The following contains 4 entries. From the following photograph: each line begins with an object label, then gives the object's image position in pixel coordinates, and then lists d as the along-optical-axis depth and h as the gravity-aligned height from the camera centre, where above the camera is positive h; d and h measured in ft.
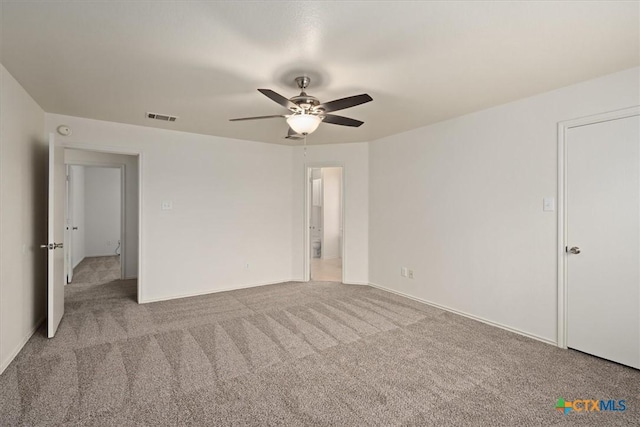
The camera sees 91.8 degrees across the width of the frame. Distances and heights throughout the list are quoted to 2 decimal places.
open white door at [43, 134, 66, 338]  9.84 -0.87
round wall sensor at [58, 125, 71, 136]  11.87 +3.13
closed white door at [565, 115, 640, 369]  8.17 -0.78
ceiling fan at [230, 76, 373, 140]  7.68 +2.70
